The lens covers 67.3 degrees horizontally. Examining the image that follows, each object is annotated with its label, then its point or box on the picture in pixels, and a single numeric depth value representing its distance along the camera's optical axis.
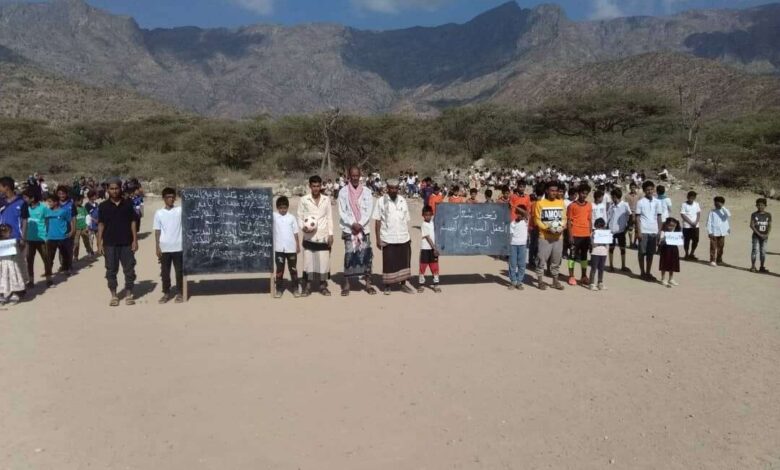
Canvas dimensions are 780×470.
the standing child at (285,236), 8.41
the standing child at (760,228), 10.10
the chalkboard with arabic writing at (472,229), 9.11
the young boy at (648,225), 9.69
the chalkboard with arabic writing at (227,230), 8.27
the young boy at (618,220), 10.48
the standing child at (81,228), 11.48
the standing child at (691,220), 11.25
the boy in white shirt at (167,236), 8.09
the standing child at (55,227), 9.44
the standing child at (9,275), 7.77
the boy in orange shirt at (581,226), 9.09
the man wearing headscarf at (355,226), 8.32
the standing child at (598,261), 8.92
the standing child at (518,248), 8.97
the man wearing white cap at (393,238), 8.48
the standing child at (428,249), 8.85
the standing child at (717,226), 10.90
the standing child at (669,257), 9.13
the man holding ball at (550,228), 8.75
